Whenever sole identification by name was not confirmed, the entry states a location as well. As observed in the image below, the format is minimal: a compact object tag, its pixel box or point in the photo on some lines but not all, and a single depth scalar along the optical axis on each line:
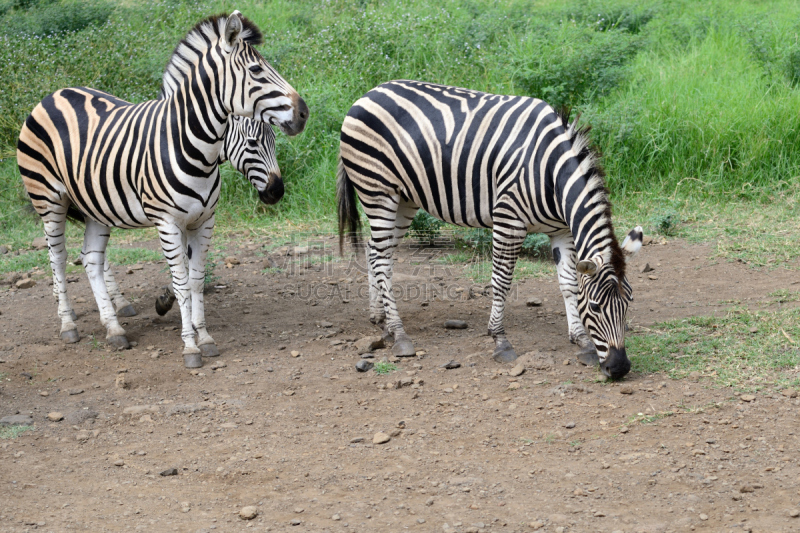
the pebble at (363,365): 11.64
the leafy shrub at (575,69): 19.97
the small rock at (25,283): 16.42
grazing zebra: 10.17
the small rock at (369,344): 12.42
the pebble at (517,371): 11.00
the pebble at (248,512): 7.62
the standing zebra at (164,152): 11.33
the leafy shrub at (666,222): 17.33
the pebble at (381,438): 9.28
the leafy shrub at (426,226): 17.84
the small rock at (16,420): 10.16
